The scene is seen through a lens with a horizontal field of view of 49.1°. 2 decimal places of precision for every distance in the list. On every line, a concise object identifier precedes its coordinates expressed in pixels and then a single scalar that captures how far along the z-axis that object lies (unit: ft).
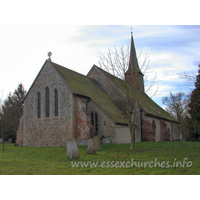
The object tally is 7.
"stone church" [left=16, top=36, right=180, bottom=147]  68.54
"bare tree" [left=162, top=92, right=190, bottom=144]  148.98
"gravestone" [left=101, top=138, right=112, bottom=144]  70.13
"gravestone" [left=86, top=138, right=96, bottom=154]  44.76
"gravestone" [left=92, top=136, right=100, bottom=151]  48.16
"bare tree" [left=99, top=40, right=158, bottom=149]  52.70
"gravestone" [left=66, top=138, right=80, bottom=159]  38.24
